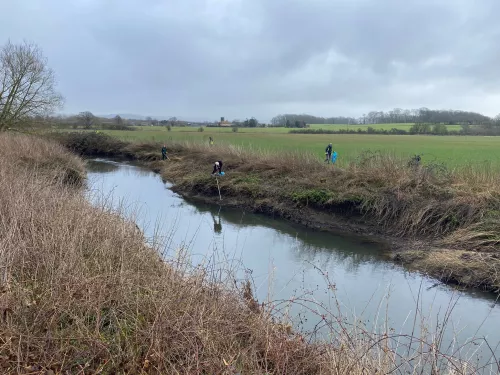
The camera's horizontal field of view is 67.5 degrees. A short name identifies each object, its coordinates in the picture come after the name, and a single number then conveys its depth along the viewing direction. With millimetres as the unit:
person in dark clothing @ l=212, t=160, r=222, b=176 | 17909
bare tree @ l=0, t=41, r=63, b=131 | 24192
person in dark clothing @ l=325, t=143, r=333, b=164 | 19828
